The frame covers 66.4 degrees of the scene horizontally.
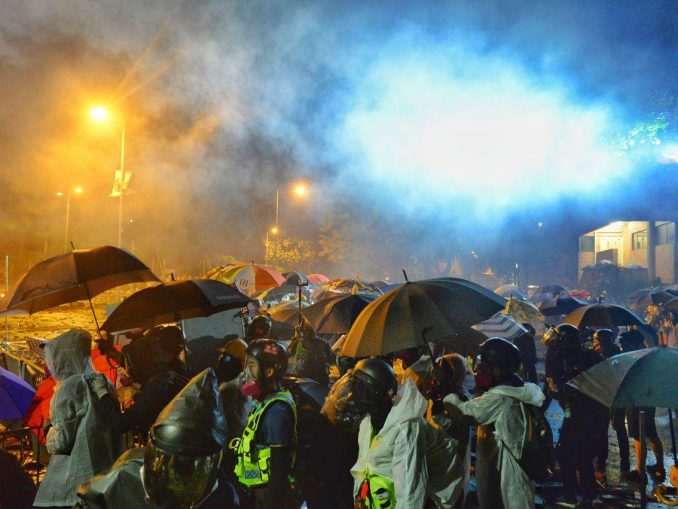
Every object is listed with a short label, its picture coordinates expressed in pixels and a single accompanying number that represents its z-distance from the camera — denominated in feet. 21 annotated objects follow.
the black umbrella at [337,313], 19.97
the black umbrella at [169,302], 14.73
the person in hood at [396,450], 8.25
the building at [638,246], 72.49
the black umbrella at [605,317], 22.06
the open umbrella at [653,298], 35.60
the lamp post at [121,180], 45.96
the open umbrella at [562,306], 29.84
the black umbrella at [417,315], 12.19
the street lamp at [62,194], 120.88
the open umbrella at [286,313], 26.66
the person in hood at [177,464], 6.20
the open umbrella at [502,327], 24.27
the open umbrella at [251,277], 35.12
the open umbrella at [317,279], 63.43
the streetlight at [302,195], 122.95
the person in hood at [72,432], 9.96
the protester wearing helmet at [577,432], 15.79
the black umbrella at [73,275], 14.14
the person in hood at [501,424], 10.66
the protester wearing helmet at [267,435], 9.05
